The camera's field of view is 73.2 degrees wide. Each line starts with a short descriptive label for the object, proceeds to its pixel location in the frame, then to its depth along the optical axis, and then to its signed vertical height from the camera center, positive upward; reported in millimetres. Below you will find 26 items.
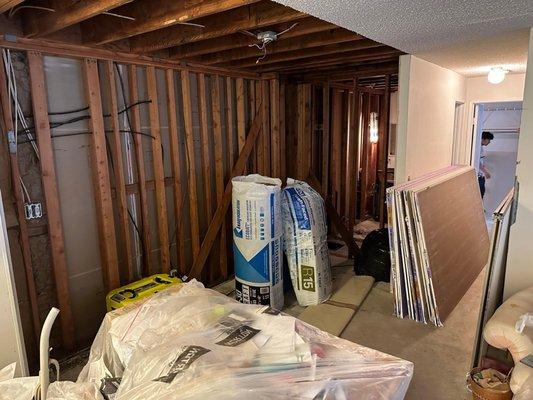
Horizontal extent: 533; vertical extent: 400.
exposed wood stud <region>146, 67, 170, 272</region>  3158 -330
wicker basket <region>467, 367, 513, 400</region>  1714 -1257
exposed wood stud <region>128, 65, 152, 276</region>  3023 -264
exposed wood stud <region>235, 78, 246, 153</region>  4055 +266
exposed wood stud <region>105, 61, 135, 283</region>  2861 -329
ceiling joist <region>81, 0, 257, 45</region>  1915 +710
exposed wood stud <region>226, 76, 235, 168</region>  3924 +134
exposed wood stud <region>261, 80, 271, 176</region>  4316 +90
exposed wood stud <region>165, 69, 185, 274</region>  3295 -279
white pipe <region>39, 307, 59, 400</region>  1093 -662
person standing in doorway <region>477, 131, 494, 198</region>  5193 -558
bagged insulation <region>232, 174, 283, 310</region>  3186 -948
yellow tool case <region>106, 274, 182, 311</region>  2709 -1198
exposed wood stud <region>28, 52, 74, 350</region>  2449 -382
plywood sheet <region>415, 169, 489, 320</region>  2516 -845
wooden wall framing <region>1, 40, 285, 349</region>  2697 -174
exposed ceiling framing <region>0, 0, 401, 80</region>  2025 +712
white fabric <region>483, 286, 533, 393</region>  1543 -951
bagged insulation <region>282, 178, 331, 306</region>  3332 -1014
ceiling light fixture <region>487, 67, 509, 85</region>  3335 +508
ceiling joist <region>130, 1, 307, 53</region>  2084 +708
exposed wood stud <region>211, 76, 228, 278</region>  3766 -132
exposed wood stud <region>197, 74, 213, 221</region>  3588 -90
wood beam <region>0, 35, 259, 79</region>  2354 +633
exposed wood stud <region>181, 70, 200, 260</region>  3408 -225
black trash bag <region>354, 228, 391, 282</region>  3512 -1255
